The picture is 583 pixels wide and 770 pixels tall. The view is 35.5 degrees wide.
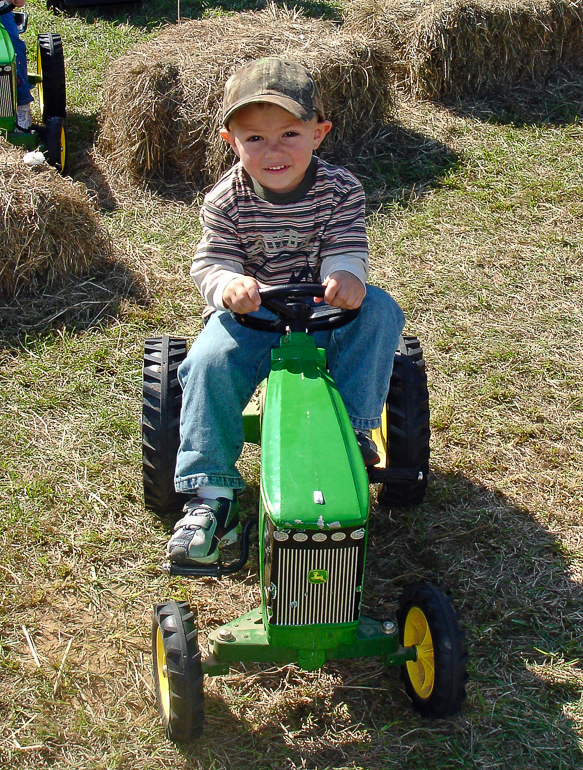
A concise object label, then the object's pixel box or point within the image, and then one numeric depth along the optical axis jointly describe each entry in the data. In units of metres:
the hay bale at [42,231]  4.90
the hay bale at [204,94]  6.04
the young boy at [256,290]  2.84
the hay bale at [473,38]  7.01
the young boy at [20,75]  6.30
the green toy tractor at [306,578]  2.35
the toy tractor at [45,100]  5.85
